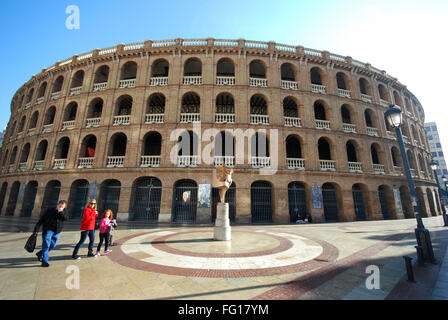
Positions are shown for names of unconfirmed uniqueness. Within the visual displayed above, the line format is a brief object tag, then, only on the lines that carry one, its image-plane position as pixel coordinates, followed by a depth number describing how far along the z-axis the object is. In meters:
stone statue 8.62
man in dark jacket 4.63
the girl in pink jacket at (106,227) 5.93
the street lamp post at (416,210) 5.04
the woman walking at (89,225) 5.33
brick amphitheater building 15.09
